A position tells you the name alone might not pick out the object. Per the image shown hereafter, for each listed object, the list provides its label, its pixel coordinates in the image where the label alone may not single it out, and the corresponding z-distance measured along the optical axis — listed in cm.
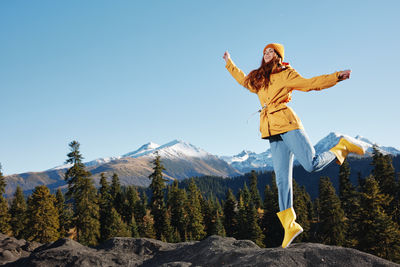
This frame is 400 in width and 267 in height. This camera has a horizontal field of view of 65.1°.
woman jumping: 520
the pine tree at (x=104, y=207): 4950
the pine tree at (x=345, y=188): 5288
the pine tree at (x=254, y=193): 8234
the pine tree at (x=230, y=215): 5862
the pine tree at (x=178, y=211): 5241
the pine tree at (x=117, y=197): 5953
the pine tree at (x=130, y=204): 6009
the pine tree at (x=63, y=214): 4497
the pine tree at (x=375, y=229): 2678
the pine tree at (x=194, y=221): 5028
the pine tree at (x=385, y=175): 4322
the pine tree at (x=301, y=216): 4738
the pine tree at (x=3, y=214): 5184
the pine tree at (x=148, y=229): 4647
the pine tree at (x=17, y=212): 5397
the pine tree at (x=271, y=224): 5100
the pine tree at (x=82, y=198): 4059
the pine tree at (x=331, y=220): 4184
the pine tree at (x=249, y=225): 4666
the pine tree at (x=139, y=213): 5356
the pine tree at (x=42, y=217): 3856
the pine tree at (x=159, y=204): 4885
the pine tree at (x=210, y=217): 5176
